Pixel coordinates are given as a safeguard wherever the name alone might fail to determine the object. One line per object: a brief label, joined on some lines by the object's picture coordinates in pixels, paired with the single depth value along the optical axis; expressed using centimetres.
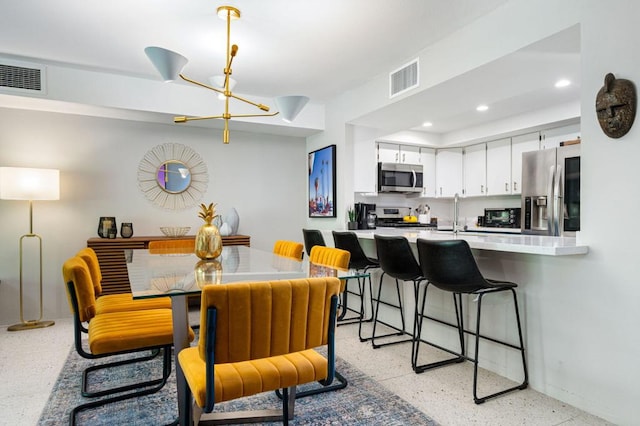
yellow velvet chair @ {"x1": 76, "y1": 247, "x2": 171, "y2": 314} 250
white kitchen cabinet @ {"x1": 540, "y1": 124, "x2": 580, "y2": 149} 448
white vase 464
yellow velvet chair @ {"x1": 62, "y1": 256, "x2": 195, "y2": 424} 194
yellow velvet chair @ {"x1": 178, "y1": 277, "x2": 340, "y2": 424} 127
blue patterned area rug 204
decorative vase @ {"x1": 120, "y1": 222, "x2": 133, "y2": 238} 416
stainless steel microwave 550
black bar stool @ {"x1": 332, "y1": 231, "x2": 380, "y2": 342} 346
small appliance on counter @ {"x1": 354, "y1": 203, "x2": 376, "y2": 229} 452
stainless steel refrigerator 397
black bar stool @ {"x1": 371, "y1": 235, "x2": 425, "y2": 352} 288
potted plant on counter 442
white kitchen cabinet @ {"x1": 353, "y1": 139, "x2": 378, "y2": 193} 463
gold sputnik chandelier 218
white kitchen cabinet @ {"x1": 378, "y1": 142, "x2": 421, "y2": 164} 564
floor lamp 354
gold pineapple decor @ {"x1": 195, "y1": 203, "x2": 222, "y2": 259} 248
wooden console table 391
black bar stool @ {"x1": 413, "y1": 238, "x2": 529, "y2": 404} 235
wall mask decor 193
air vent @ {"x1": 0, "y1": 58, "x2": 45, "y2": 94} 342
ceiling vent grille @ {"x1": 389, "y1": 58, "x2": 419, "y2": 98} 335
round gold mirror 450
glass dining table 165
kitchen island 221
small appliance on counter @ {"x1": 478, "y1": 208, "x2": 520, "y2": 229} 520
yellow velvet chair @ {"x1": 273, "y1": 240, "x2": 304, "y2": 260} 306
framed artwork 468
